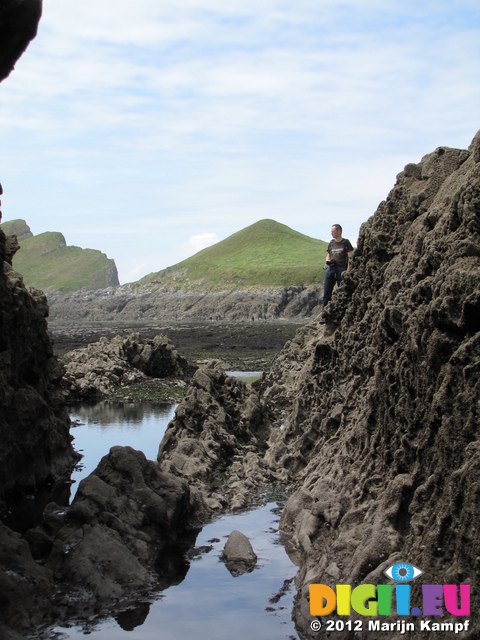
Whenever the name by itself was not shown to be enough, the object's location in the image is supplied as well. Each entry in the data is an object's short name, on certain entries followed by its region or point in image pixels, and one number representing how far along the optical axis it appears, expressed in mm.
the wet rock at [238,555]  14383
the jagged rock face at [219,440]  19917
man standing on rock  22578
